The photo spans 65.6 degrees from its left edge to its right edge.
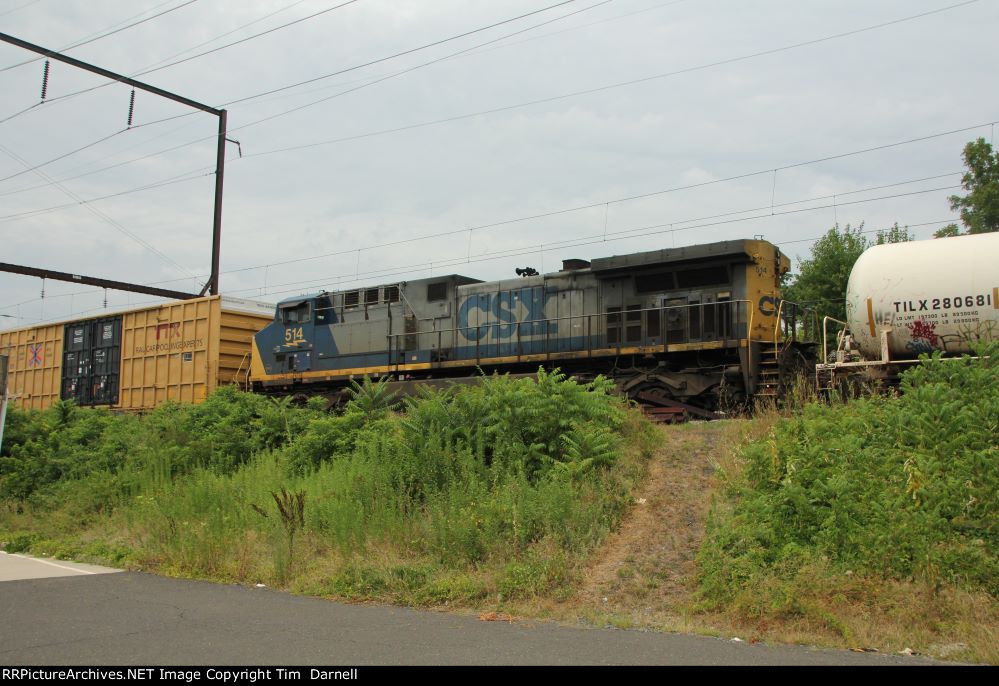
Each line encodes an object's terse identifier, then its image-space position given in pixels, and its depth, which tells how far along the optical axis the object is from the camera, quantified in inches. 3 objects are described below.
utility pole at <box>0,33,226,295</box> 850.7
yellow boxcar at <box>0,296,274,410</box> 888.3
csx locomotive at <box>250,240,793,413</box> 583.2
